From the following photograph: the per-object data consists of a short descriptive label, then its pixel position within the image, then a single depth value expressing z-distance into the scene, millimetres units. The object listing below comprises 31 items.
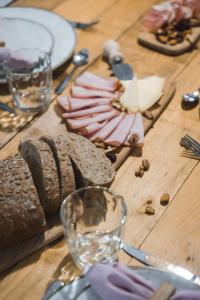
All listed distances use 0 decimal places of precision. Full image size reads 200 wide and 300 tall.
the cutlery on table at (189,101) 1803
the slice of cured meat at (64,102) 1739
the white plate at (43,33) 1973
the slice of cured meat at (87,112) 1698
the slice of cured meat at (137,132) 1606
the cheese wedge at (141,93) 1744
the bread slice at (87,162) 1376
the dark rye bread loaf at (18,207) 1232
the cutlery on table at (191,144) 1611
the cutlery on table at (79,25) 2203
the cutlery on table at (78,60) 1906
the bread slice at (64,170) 1336
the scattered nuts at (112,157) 1537
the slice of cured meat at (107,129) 1607
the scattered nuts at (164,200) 1438
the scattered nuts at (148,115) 1706
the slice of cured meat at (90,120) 1653
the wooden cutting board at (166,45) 2043
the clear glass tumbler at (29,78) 1756
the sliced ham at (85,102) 1733
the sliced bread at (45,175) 1313
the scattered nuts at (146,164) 1543
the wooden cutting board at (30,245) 1265
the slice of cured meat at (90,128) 1622
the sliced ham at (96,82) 1811
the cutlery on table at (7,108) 1780
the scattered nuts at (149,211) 1397
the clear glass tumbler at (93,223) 1207
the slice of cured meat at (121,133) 1595
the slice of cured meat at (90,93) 1775
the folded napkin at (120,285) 1062
